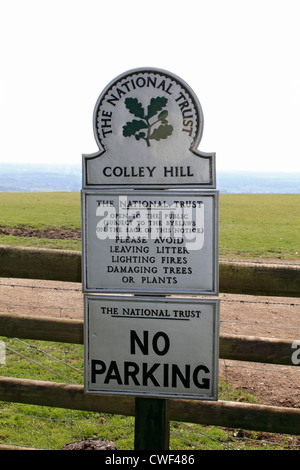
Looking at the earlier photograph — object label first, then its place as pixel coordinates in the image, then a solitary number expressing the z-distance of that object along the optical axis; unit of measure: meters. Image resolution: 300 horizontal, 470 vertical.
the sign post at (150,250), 2.74
